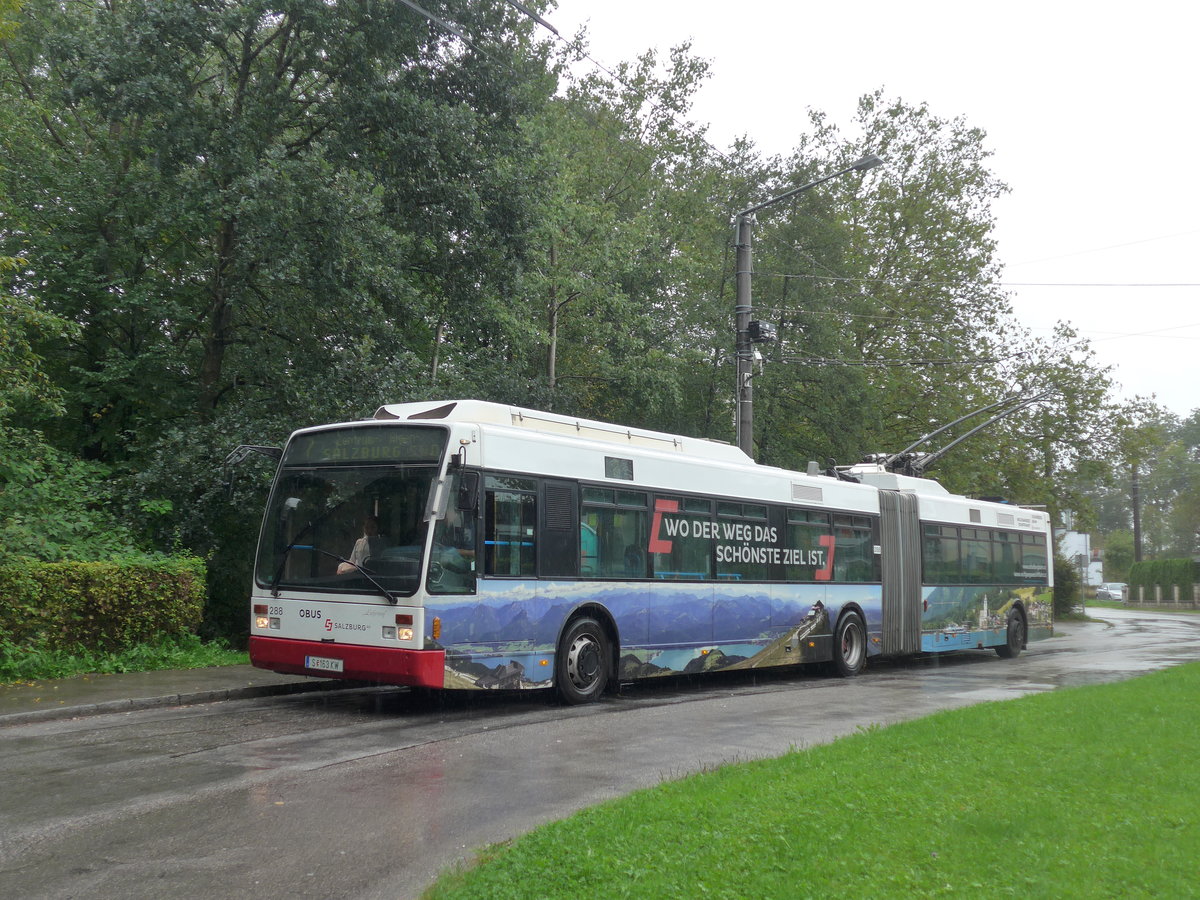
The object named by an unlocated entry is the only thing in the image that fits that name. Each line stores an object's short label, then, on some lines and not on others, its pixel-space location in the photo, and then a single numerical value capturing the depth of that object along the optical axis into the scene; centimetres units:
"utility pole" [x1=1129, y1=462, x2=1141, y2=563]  7973
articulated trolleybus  1097
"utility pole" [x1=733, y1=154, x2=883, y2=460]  1936
